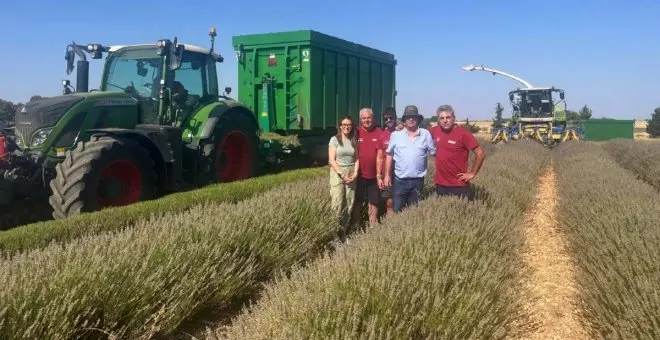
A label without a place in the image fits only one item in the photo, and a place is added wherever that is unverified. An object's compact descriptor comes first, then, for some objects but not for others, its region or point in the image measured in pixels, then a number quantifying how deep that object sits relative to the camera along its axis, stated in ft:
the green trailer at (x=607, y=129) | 98.89
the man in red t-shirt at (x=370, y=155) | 19.06
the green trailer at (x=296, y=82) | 36.32
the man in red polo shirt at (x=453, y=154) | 17.20
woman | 18.63
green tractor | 19.58
